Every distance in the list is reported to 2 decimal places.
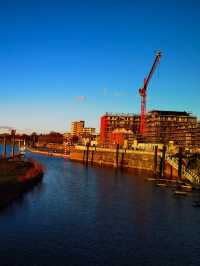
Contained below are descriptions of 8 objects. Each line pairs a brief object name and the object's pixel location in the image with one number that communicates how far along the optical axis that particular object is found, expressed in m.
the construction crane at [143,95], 113.40
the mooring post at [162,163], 68.39
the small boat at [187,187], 47.21
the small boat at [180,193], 42.76
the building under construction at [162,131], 85.56
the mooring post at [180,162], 59.78
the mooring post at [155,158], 71.79
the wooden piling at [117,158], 92.18
